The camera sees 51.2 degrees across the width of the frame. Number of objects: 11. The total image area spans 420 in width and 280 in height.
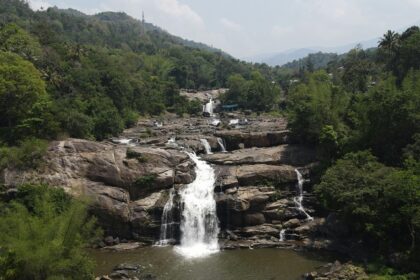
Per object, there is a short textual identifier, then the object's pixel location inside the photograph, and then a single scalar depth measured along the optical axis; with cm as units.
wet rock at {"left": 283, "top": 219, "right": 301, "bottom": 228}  3281
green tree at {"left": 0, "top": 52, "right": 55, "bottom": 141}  3675
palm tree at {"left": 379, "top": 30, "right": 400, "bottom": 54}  5606
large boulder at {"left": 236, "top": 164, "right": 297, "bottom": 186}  3534
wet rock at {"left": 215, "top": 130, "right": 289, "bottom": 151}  4222
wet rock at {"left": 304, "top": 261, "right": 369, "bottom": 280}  2511
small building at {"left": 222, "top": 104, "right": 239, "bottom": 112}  8038
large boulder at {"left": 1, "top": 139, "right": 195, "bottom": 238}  3266
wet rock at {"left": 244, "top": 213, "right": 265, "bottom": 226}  3325
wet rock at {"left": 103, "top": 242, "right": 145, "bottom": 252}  3095
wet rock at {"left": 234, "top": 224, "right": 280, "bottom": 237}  3238
